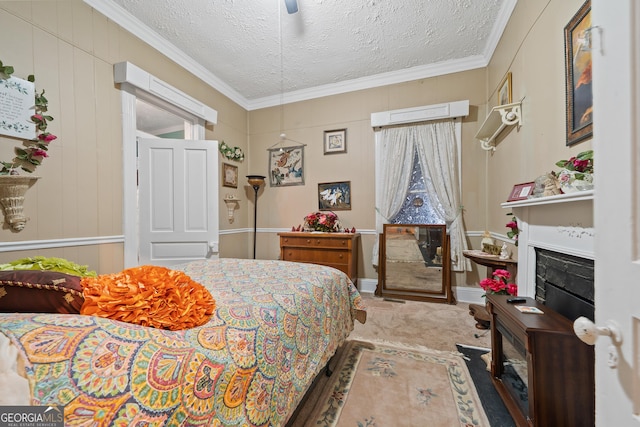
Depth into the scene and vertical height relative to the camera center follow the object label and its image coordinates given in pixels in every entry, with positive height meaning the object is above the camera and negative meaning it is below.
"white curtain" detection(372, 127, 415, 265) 3.45 +0.58
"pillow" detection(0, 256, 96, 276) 1.29 -0.28
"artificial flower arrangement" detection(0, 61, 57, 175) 1.75 +0.53
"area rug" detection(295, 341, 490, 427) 1.37 -1.17
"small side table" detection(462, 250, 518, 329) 2.15 -0.50
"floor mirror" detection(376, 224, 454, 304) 3.22 -0.71
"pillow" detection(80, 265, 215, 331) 0.76 -0.29
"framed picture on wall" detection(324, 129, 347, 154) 3.79 +1.13
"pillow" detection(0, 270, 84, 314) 0.71 -0.24
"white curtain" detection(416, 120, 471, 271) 3.18 +0.51
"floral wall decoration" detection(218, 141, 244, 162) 3.74 +0.99
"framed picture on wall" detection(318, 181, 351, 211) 3.77 +0.26
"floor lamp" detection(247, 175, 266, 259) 3.85 +0.41
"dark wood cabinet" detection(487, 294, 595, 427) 1.10 -0.76
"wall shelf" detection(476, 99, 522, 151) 2.13 +0.89
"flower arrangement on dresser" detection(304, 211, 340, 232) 3.61 -0.14
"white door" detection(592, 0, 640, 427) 0.54 +0.02
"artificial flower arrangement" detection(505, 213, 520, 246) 2.04 -0.17
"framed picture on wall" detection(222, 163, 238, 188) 3.79 +0.61
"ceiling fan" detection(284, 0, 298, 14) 1.95 +1.69
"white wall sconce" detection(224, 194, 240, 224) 3.80 +0.16
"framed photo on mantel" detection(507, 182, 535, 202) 1.74 +0.15
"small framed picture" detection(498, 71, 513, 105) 2.31 +1.22
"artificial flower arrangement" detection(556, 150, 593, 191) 1.19 +0.21
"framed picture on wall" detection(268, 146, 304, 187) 4.04 +0.80
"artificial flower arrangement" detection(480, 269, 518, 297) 1.99 -0.62
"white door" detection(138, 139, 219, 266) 2.86 +0.17
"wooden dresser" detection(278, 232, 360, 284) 3.36 -0.53
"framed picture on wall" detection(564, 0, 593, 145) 1.28 +0.73
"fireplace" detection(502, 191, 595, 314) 1.23 -0.26
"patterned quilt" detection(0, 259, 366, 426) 0.51 -0.41
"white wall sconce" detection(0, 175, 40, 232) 1.70 +0.12
